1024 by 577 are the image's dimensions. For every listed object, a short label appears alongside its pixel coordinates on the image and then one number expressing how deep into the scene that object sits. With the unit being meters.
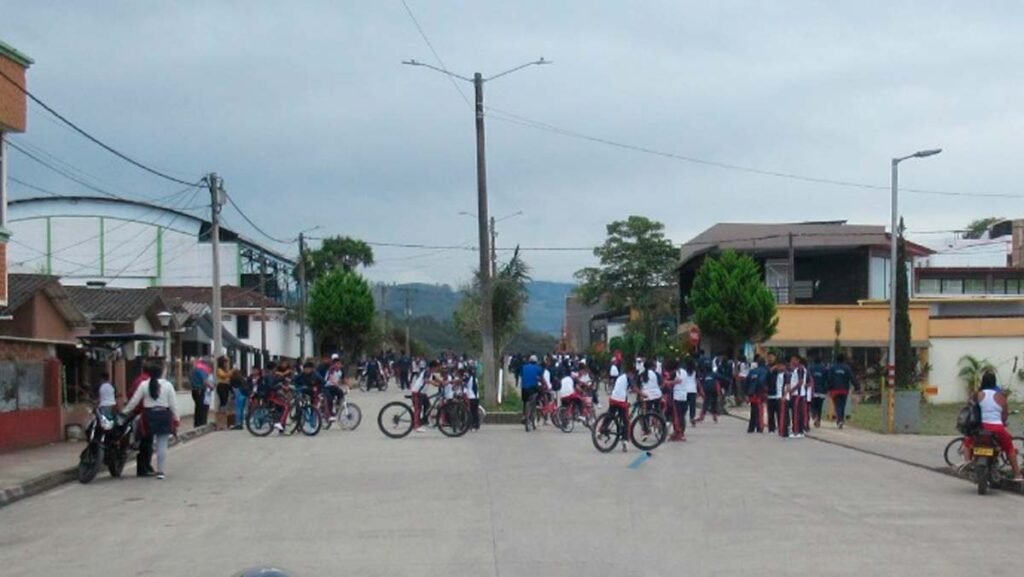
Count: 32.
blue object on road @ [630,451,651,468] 21.56
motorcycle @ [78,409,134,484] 19.83
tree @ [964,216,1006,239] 105.62
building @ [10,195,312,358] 76.56
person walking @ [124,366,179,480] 19.92
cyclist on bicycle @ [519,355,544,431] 31.69
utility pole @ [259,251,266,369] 66.28
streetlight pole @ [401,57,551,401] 39.19
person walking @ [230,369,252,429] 33.16
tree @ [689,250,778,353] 51.06
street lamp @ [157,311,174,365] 38.88
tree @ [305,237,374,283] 98.88
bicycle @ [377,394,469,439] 28.44
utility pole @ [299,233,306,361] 68.26
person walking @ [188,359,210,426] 32.88
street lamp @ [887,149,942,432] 36.46
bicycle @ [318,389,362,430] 31.64
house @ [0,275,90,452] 25.12
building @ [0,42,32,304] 24.31
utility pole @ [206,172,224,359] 39.34
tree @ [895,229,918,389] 46.34
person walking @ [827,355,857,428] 32.72
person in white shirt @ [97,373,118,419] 20.93
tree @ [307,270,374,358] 81.31
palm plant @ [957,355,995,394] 52.77
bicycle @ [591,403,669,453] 24.47
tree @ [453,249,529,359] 58.12
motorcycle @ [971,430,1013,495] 17.80
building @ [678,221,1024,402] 53.72
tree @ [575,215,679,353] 89.75
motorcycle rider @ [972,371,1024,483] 18.03
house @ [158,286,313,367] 77.47
